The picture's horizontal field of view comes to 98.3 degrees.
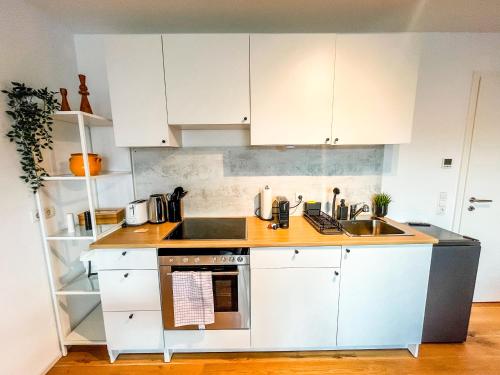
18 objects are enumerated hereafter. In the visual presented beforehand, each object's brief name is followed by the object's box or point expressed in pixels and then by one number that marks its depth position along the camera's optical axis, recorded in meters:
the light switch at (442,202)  2.02
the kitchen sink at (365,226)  1.88
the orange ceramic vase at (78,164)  1.49
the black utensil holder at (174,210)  1.87
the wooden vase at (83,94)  1.59
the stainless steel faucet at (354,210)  1.92
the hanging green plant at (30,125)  1.31
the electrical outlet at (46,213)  1.47
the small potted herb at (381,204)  1.95
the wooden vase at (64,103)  1.49
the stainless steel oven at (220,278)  1.45
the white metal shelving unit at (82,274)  1.46
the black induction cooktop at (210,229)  1.56
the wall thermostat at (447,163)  1.98
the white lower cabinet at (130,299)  1.46
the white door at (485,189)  1.90
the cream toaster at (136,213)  1.75
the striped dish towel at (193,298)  1.43
